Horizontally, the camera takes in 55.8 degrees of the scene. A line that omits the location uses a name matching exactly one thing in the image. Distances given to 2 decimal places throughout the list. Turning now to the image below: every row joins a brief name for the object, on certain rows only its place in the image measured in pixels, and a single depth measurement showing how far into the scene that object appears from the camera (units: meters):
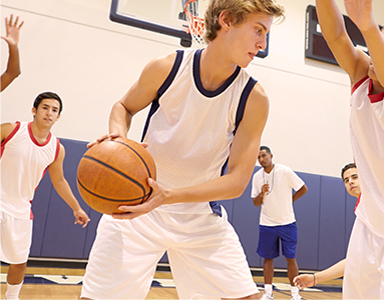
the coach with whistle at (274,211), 4.98
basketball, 1.50
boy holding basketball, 1.79
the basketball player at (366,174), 1.75
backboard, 5.46
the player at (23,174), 3.44
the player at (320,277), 2.21
